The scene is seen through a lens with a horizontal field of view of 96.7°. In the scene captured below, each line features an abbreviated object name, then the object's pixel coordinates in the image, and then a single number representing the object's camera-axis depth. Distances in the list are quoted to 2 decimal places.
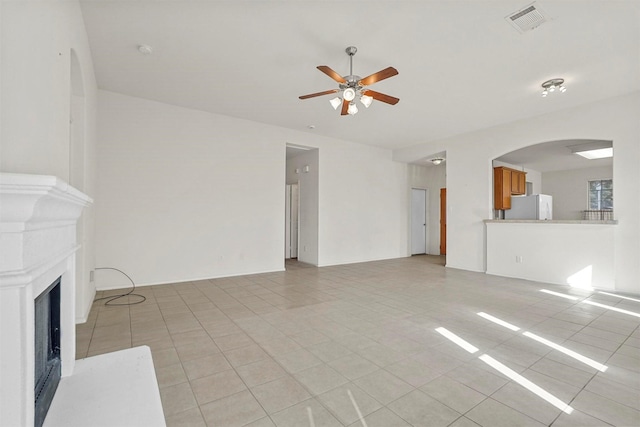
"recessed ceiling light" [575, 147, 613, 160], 6.53
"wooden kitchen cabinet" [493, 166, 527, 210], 6.00
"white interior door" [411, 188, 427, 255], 8.70
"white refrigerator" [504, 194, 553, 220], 5.53
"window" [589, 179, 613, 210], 8.75
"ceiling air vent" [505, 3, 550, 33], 2.57
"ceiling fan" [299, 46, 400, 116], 2.95
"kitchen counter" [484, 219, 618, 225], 4.42
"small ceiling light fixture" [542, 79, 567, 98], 3.89
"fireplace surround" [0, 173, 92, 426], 0.95
